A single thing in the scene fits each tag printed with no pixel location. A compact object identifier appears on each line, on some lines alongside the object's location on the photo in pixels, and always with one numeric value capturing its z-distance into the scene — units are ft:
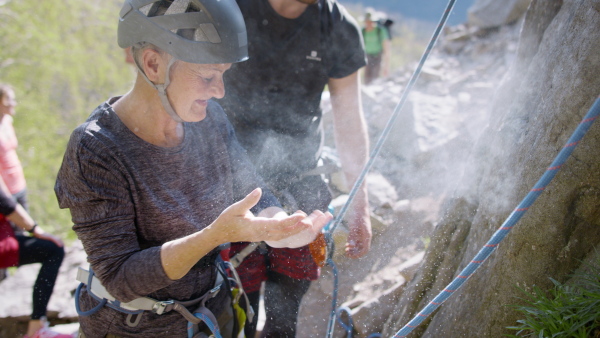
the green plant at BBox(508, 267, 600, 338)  4.54
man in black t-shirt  8.59
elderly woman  5.05
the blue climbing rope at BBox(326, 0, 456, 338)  7.58
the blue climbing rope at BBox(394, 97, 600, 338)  4.35
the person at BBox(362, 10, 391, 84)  31.45
